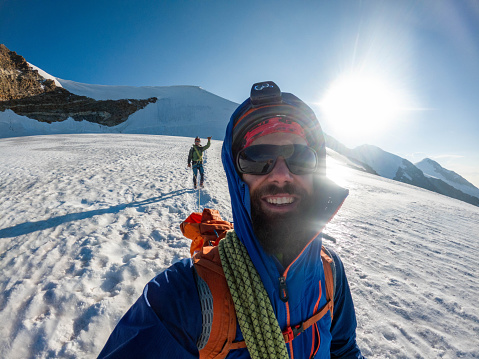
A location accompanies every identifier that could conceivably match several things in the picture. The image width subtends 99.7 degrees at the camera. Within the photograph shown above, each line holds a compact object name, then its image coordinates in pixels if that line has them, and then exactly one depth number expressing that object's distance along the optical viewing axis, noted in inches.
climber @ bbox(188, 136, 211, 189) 216.2
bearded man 8.6
